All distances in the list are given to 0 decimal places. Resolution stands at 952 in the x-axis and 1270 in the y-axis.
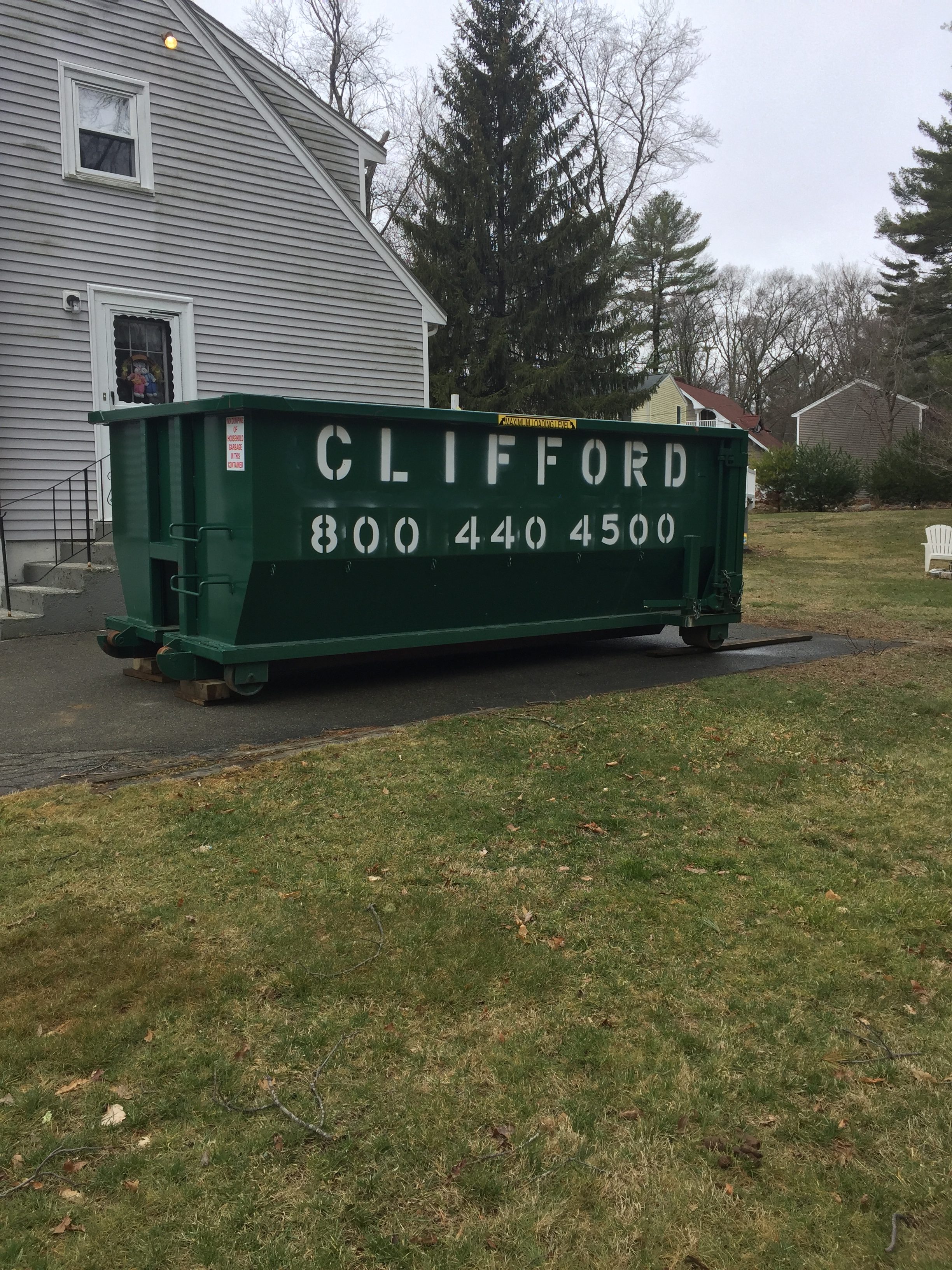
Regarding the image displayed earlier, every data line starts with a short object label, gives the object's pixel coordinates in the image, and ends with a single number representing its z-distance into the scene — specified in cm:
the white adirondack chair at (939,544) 1855
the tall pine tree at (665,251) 5188
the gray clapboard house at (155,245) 1102
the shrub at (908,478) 3281
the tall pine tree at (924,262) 4144
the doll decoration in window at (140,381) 1177
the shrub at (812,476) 3422
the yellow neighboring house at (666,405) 5322
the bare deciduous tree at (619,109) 3541
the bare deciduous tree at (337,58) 3177
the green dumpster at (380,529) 674
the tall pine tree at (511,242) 2538
